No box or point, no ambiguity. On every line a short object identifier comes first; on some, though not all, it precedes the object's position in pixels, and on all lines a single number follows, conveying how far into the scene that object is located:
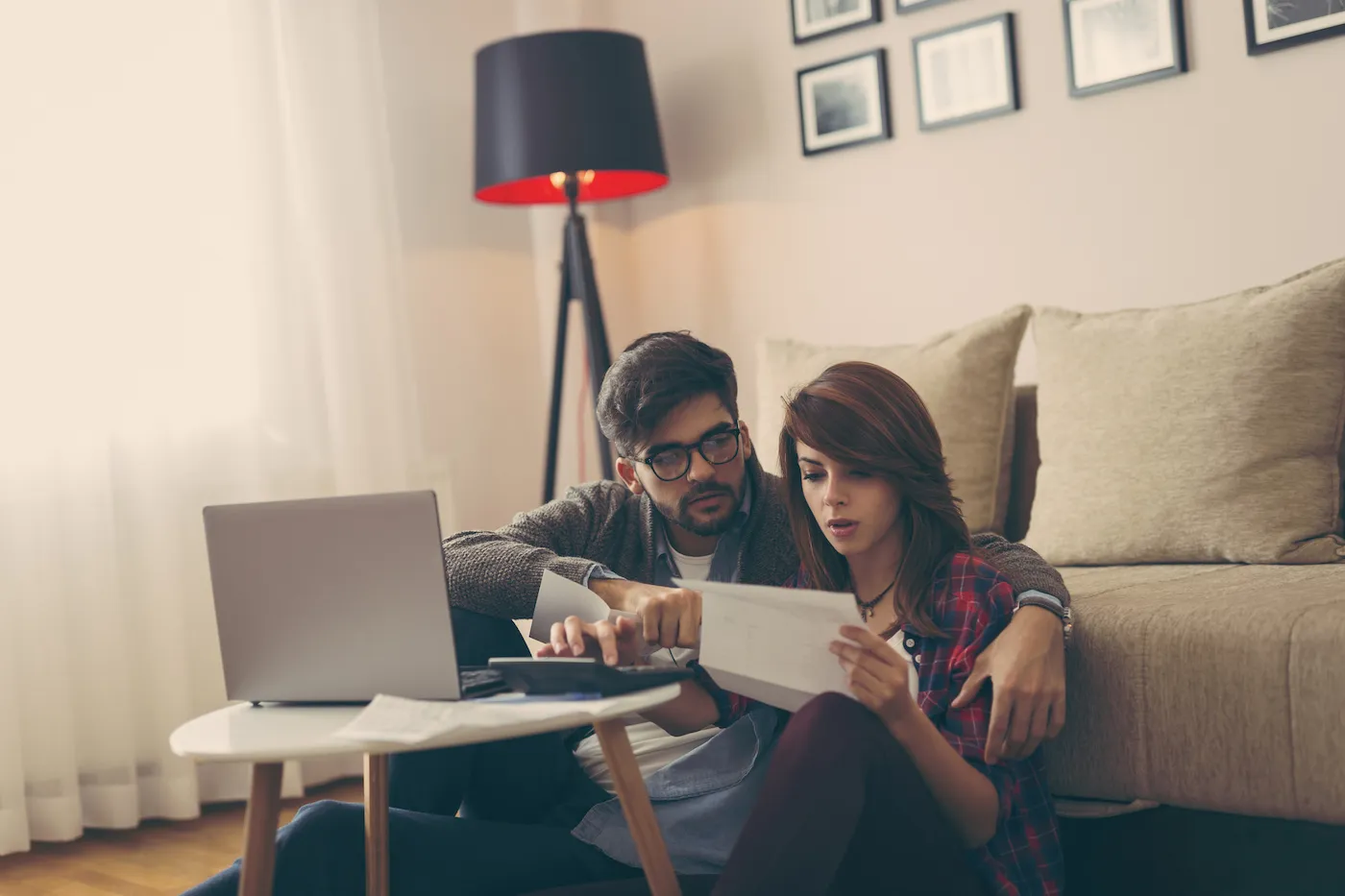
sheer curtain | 2.60
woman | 1.16
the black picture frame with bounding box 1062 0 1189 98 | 2.39
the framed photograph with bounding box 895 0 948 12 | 2.75
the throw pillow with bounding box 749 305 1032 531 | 2.28
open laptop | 1.24
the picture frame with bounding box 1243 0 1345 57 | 2.21
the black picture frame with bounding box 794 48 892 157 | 2.84
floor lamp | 2.89
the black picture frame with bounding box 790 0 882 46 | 2.83
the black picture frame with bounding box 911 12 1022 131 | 2.62
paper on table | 1.11
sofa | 1.47
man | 1.38
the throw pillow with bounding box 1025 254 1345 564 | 1.91
